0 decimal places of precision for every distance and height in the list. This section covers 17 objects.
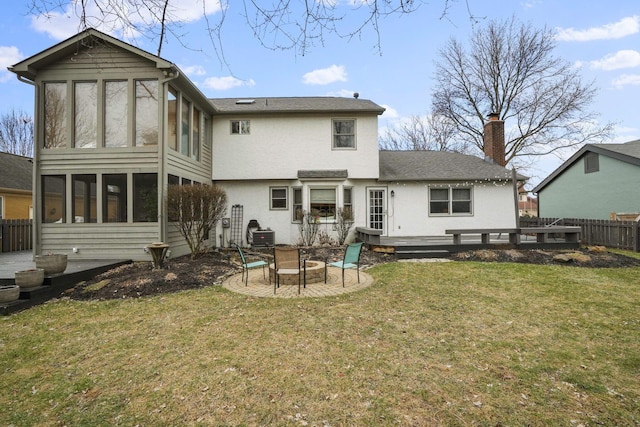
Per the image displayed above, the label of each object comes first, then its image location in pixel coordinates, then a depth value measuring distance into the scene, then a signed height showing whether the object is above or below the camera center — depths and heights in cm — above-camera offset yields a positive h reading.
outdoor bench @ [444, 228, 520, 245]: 1030 -49
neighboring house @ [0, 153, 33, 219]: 1549 +173
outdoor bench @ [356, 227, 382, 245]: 1104 -58
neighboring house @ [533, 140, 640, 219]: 1466 +187
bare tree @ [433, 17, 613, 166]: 2333 +1056
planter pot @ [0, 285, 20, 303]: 550 -124
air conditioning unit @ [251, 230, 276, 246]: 1303 -68
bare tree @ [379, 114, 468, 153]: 3038 +906
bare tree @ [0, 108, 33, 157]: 3239 +959
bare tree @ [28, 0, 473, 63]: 297 +202
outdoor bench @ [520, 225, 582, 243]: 1054 -46
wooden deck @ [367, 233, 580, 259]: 1023 -90
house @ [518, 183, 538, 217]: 5422 +277
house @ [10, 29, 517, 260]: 923 +219
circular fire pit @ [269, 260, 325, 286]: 703 -126
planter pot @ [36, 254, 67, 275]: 659 -84
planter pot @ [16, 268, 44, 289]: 597 -105
